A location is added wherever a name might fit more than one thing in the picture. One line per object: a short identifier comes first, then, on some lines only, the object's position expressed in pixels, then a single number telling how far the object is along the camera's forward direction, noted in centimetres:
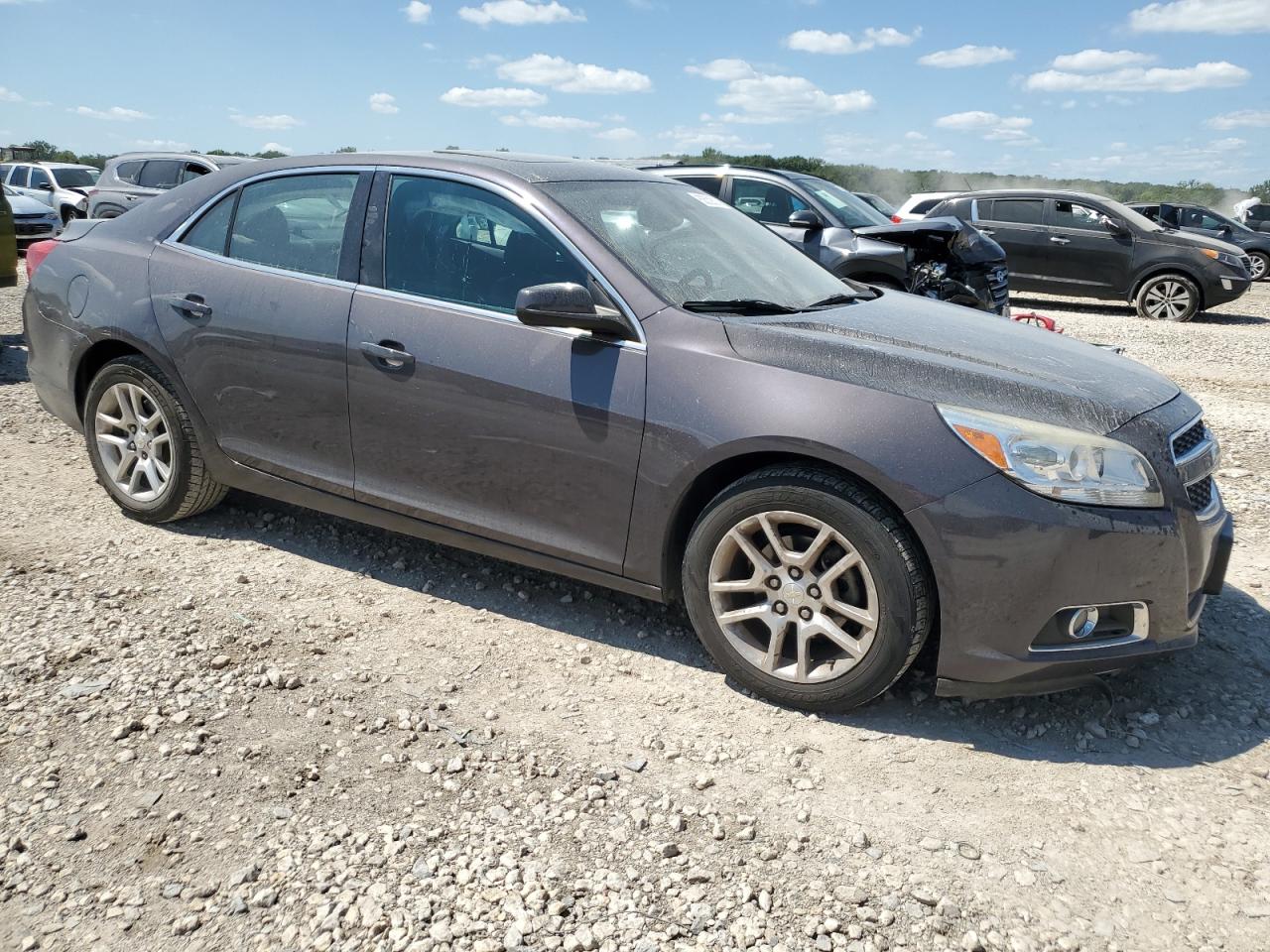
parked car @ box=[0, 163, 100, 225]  2100
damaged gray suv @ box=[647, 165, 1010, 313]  925
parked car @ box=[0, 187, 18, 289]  866
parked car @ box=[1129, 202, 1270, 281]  1989
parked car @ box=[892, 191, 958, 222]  1470
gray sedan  298
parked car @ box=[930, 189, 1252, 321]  1350
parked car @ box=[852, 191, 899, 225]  1789
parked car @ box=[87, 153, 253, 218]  1666
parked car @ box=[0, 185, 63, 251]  1834
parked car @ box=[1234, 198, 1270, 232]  2366
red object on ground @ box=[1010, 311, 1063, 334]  908
